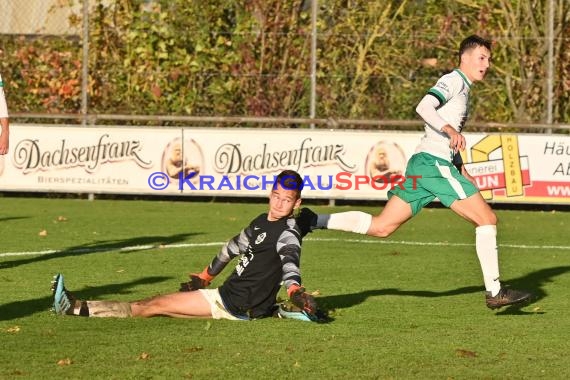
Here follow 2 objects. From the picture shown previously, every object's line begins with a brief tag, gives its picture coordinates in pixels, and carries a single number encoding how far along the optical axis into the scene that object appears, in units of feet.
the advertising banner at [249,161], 132.36
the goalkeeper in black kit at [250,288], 61.21
